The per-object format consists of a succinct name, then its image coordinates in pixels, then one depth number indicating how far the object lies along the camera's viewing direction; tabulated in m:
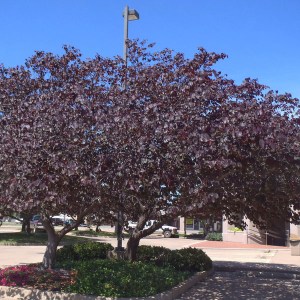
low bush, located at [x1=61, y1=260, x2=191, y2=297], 8.51
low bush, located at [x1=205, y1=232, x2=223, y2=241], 37.81
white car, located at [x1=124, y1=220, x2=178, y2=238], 44.00
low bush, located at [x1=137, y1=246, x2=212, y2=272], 13.05
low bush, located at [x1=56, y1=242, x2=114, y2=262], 14.41
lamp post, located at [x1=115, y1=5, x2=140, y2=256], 12.48
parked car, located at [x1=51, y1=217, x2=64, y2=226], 51.30
